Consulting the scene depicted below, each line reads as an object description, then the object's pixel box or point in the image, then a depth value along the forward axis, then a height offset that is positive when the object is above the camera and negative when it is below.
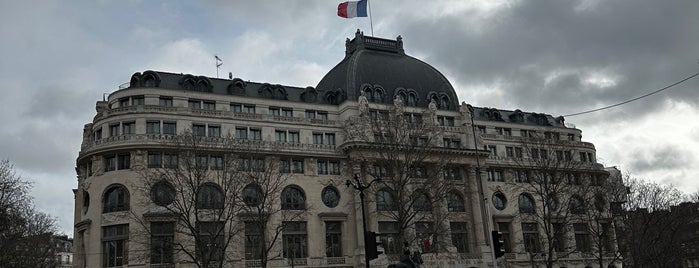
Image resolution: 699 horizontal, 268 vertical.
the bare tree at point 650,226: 58.84 +0.54
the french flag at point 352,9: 63.72 +24.64
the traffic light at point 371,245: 22.34 +0.20
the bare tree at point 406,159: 55.25 +8.79
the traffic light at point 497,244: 25.56 -0.08
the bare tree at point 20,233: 43.66 +3.69
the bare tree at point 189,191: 52.25 +6.21
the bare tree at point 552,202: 65.50 +4.97
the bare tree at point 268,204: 54.59 +5.02
